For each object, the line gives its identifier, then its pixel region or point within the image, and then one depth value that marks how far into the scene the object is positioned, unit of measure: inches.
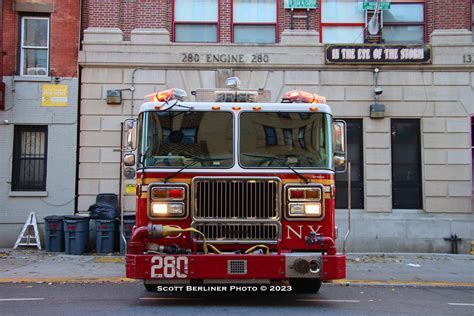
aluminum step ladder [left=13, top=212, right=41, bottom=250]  508.7
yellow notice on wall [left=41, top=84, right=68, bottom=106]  531.2
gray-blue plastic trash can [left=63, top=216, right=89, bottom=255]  478.6
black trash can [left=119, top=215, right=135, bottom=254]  480.7
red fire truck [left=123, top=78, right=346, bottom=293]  244.1
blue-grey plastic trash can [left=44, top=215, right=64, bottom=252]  485.7
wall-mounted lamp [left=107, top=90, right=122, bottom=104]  527.5
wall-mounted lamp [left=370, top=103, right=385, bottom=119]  531.2
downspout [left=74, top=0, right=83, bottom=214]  528.7
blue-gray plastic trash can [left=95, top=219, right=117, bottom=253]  484.4
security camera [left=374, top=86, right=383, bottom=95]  528.2
